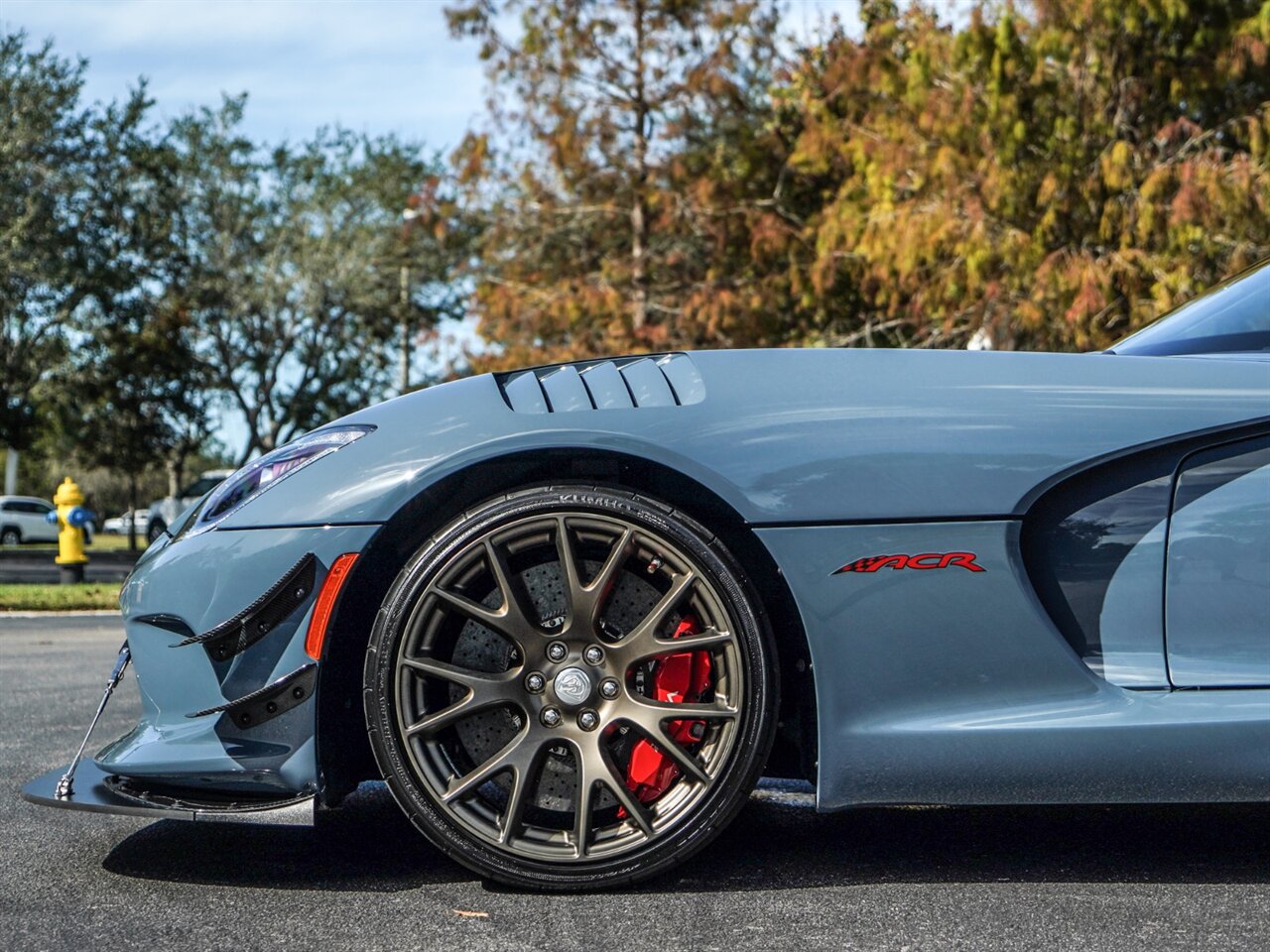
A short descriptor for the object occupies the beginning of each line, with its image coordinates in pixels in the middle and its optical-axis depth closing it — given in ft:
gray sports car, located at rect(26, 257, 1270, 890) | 8.41
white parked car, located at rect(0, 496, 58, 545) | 132.46
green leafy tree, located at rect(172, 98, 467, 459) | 104.88
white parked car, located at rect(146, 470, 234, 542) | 92.07
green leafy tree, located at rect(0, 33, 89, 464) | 80.33
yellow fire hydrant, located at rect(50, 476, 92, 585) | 46.10
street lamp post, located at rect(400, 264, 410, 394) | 82.41
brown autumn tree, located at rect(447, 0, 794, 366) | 58.75
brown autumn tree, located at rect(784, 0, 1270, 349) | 41.34
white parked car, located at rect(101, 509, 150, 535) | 244.87
